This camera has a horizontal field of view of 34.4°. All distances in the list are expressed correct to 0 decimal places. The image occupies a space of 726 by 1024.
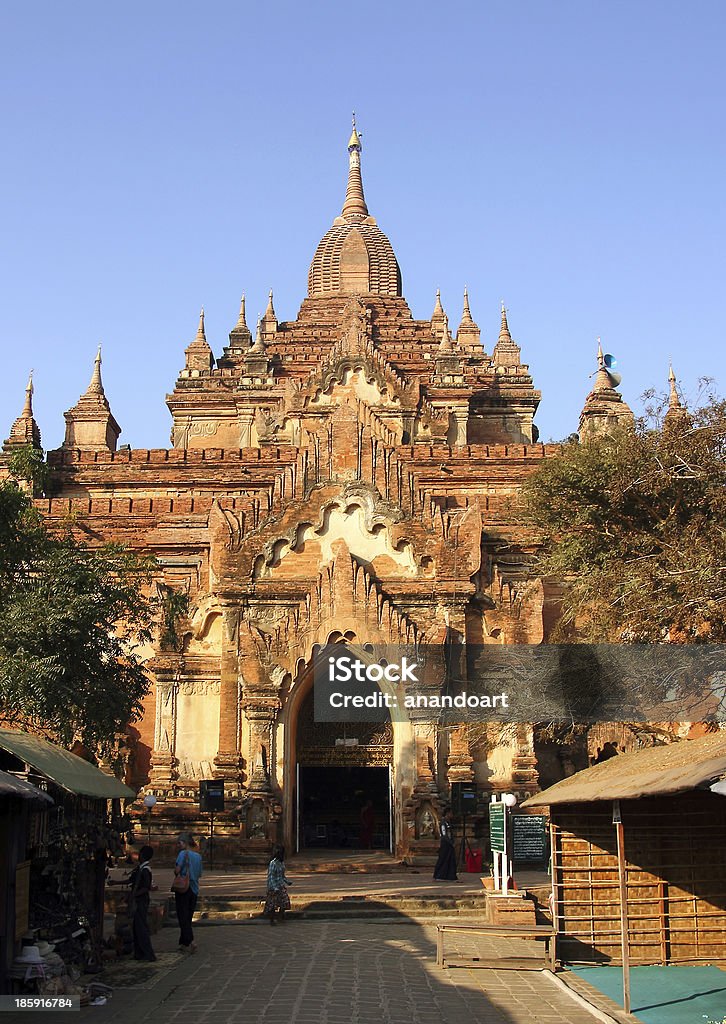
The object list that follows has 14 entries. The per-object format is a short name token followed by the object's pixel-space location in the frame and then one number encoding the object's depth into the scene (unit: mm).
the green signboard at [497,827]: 17891
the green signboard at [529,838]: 20656
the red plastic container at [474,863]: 22922
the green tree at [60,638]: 17641
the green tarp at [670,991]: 12312
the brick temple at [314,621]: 23484
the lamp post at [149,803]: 22281
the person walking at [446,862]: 20953
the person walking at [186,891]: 15695
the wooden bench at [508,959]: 14938
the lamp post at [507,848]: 17438
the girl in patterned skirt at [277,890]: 17797
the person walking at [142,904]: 14633
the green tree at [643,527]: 19047
